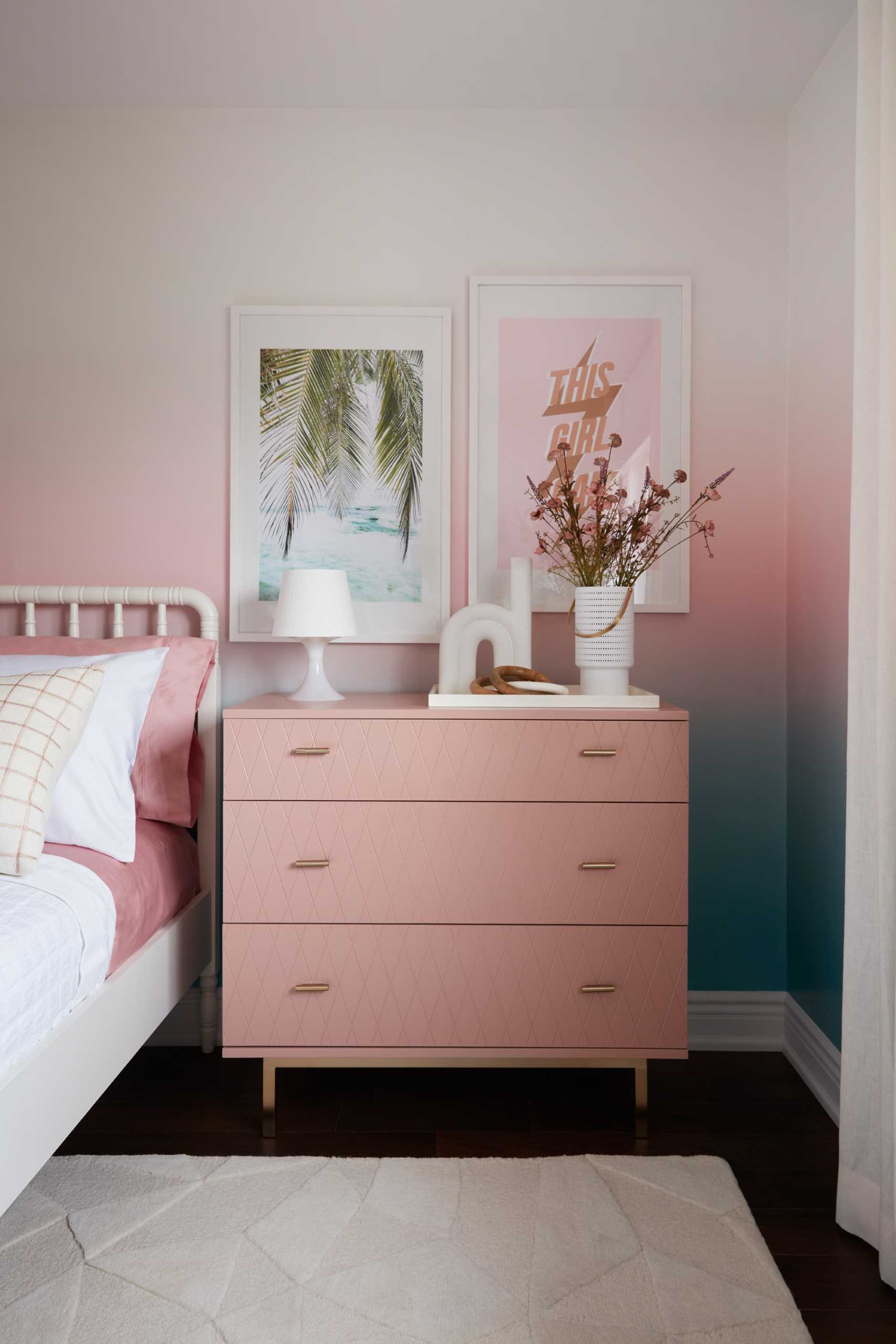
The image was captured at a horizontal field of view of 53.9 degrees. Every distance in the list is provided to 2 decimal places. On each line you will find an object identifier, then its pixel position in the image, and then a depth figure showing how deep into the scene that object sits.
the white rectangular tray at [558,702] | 1.91
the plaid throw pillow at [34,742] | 1.54
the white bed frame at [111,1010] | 1.29
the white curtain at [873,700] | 1.41
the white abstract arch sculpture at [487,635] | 2.08
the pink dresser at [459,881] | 1.88
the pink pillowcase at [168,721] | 2.02
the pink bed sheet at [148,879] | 1.69
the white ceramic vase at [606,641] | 2.00
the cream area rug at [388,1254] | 1.35
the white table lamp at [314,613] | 2.10
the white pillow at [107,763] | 1.76
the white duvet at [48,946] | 1.27
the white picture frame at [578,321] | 2.32
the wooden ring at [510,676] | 1.98
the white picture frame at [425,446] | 2.33
